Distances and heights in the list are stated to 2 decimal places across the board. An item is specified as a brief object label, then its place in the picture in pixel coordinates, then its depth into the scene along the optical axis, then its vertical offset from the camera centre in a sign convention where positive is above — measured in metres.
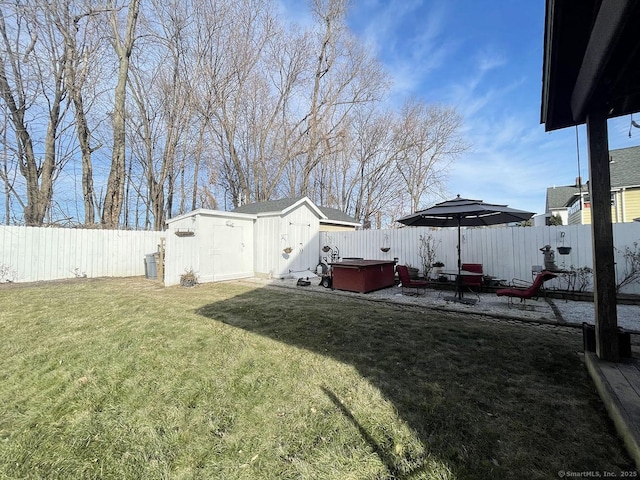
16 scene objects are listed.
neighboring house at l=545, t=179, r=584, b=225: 19.17 +3.18
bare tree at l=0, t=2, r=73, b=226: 7.89 +5.25
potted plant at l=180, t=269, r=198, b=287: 8.70 -0.92
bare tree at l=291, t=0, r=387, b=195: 17.86 +11.23
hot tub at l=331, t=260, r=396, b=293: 7.92 -0.84
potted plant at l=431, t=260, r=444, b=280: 8.81 -0.64
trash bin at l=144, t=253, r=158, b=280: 10.39 -0.59
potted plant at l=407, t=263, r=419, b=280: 8.98 -0.86
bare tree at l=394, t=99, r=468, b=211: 20.48 +7.51
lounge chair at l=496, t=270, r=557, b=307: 5.46 -0.94
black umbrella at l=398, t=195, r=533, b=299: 5.84 +0.72
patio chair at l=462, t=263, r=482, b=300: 7.71 -0.98
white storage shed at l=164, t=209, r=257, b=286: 8.77 +0.12
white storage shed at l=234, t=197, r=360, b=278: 10.80 +0.45
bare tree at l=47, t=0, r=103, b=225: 10.30 +7.81
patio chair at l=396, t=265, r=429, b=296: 7.26 -0.93
